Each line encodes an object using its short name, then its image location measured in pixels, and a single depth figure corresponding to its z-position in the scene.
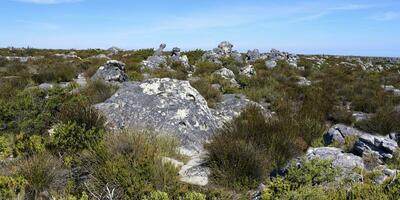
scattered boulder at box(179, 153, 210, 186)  6.83
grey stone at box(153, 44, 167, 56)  34.08
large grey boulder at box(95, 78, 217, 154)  9.62
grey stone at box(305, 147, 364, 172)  7.10
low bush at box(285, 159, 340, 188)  6.08
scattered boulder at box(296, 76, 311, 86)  21.49
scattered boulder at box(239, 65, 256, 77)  23.78
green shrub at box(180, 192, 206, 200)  5.20
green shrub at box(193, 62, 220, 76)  23.76
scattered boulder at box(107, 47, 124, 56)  45.53
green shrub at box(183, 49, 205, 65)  35.53
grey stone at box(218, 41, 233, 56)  40.35
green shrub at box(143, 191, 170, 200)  5.24
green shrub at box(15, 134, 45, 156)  7.80
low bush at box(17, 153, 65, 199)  6.28
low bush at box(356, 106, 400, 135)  11.46
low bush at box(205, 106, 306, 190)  6.81
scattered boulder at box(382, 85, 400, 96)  19.22
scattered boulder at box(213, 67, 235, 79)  21.67
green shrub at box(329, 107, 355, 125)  13.22
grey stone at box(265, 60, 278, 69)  30.66
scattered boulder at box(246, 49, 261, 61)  40.33
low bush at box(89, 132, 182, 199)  6.04
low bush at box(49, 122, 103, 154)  7.90
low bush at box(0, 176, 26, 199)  5.87
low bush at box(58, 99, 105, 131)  8.83
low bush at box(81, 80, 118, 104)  12.89
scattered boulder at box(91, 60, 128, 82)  18.38
